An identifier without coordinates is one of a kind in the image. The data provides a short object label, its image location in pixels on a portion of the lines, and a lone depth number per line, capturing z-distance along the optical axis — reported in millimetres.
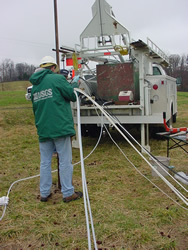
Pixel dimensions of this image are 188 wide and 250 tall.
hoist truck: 5938
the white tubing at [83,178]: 2865
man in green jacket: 3525
